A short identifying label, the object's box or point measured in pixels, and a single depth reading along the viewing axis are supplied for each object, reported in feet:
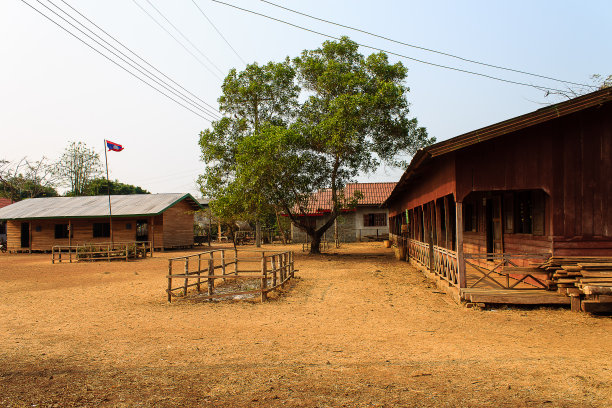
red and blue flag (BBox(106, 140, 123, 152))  85.83
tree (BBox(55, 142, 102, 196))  185.16
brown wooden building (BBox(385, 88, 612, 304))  29.81
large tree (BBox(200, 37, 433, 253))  69.46
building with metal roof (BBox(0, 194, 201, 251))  101.35
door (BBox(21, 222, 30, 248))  110.63
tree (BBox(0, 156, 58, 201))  167.45
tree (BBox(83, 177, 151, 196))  190.49
